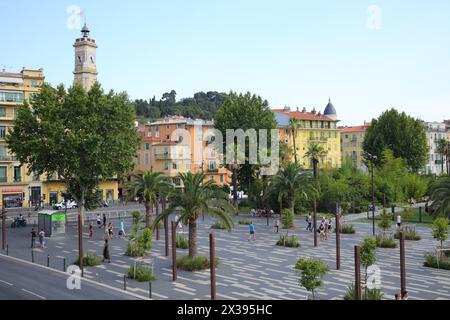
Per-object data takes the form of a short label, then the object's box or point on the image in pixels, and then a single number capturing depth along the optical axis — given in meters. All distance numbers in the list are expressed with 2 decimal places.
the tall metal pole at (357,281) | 19.95
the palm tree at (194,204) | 31.92
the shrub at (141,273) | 28.69
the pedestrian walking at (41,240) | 40.81
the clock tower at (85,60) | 88.25
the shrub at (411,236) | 42.31
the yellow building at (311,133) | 111.88
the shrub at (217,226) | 51.20
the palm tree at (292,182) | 51.19
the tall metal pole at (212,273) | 22.53
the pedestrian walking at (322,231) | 43.18
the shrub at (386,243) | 38.69
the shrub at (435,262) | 31.38
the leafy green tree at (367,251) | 24.27
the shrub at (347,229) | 46.92
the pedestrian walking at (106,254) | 34.66
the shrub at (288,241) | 39.53
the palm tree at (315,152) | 63.74
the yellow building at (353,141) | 137.00
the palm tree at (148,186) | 47.47
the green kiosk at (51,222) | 46.19
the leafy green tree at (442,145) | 109.54
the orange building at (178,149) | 90.44
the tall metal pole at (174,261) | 29.02
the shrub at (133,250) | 36.04
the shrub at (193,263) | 31.56
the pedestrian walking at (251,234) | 43.03
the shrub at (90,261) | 33.41
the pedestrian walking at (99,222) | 53.97
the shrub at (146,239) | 31.53
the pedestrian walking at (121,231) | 46.41
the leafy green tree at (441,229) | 33.16
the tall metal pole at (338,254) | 31.23
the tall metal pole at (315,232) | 39.61
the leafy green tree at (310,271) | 22.45
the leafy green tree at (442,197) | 33.81
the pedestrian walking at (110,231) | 44.88
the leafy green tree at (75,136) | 50.75
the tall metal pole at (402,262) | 23.80
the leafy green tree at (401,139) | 90.25
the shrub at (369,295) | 22.95
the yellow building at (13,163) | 74.56
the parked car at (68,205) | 73.93
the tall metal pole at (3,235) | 40.36
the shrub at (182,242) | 39.13
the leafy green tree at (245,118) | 69.56
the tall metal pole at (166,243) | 35.97
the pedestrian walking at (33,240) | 39.81
